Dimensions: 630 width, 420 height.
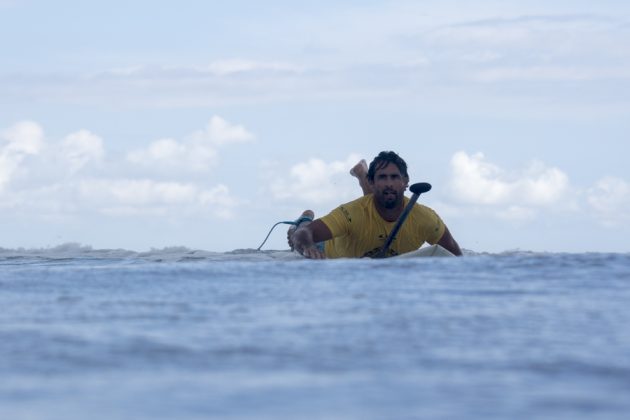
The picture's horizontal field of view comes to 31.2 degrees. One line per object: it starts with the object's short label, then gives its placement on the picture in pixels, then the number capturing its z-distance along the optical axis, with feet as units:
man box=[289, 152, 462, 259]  36.45
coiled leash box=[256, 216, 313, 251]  45.50
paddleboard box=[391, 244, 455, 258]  35.88
